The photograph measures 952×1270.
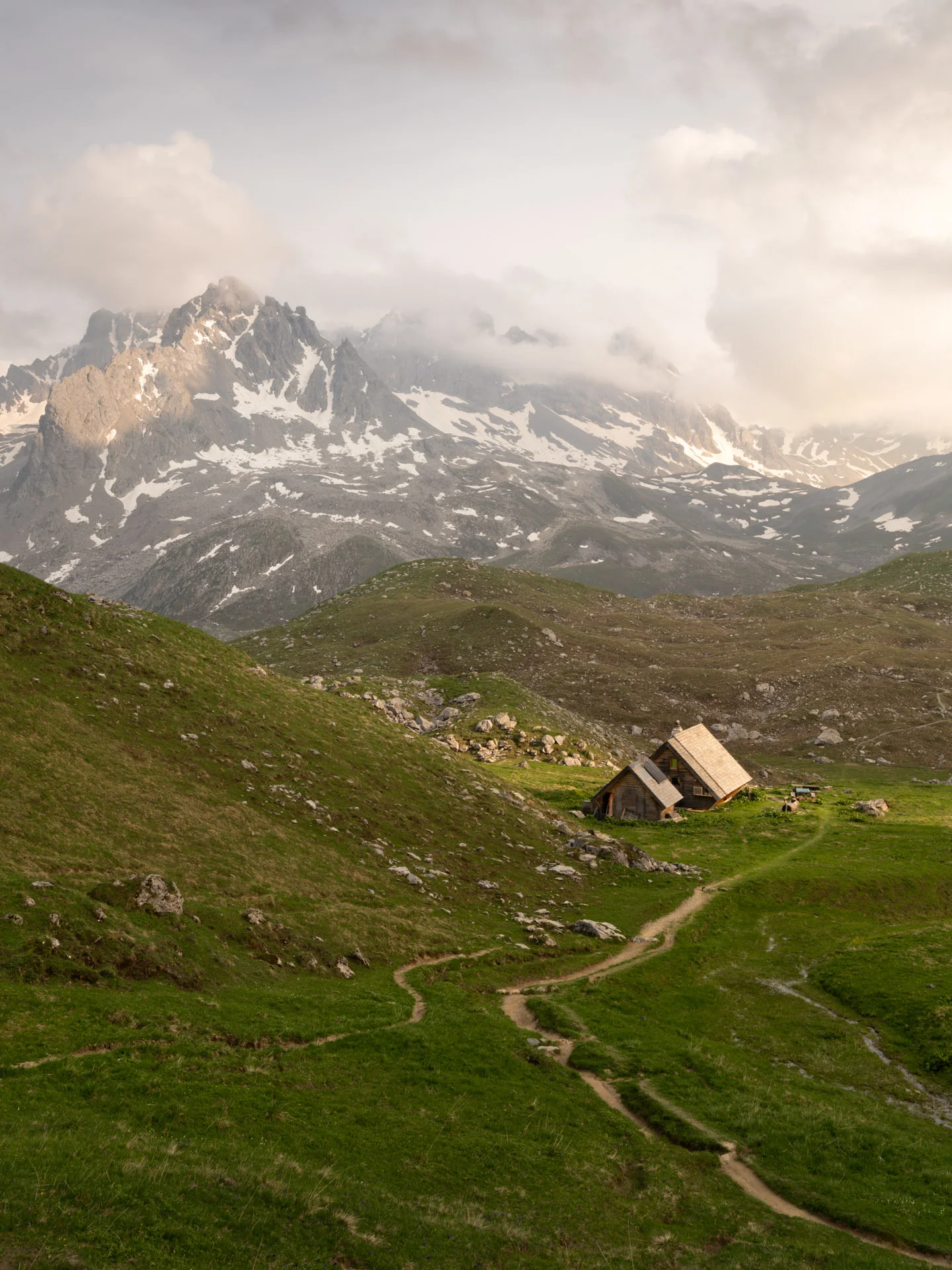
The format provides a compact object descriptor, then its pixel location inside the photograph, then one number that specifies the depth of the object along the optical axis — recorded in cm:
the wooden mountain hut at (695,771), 7950
